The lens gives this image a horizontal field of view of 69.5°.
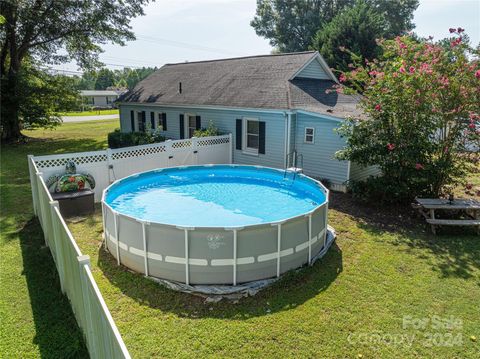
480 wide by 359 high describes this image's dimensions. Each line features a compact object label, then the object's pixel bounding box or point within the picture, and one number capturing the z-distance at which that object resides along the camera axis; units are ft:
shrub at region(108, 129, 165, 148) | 56.77
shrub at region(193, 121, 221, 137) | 51.01
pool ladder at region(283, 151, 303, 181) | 44.37
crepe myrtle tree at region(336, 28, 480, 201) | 30.32
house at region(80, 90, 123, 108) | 254.27
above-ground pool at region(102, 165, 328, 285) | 20.15
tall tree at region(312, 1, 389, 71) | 88.38
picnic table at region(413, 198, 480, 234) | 28.40
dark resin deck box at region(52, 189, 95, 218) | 31.37
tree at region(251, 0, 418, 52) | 136.46
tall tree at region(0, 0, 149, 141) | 67.56
